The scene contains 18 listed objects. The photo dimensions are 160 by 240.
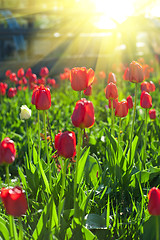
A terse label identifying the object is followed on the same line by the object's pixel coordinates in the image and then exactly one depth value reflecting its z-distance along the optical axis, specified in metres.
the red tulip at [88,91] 2.56
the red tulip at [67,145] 1.29
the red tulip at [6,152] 1.17
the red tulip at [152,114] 2.82
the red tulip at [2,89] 4.01
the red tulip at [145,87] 2.36
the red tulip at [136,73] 1.88
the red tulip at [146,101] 1.93
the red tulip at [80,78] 1.56
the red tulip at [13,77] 4.33
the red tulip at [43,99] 1.56
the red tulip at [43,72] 4.08
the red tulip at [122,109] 1.89
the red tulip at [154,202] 1.14
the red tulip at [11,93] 3.91
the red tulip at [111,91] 1.85
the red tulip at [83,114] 1.26
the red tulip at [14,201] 1.10
